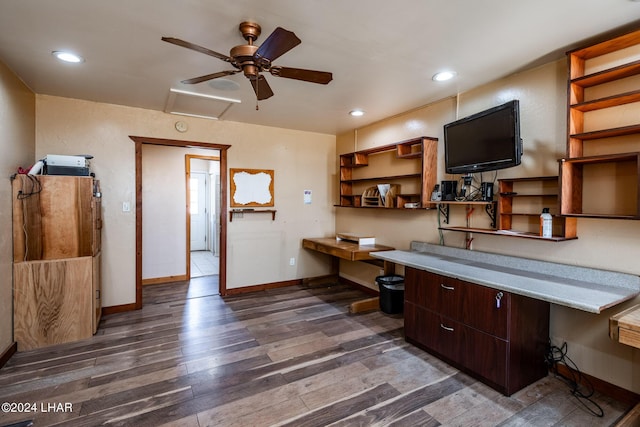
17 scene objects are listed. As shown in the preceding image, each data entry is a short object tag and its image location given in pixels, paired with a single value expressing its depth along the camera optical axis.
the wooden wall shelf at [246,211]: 4.34
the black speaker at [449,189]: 3.13
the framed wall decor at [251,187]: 4.36
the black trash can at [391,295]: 3.56
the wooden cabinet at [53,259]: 2.74
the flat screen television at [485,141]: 2.39
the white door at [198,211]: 7.57
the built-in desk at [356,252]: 3.75
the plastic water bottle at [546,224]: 2.29
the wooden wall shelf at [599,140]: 1.97
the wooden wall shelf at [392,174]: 3.36
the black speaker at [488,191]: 2.73
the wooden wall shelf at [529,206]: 2.32
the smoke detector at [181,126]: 3.93
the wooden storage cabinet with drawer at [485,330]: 2.12
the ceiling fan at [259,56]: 1.65
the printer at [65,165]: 2.94
